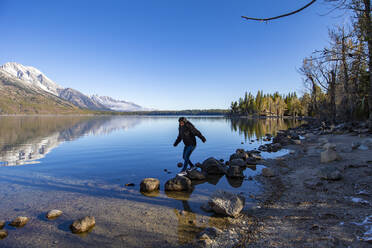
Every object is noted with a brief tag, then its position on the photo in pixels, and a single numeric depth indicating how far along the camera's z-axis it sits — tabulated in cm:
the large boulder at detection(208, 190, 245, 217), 604
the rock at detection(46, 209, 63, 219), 614
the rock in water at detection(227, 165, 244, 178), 1049
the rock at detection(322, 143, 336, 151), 1262
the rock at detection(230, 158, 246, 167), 1254
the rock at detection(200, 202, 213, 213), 649
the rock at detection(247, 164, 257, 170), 1233
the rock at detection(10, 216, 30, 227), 566
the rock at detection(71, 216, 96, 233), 537
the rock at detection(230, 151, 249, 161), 1415
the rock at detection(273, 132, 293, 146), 2100
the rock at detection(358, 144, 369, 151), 1244
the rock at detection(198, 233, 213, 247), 465
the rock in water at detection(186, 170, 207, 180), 1017
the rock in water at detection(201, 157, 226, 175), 1117
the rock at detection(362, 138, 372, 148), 1279
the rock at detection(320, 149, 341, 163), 1094
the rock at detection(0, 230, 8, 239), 509
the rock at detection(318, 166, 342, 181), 787
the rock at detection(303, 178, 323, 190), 777
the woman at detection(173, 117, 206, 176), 1080
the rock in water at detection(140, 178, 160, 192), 840
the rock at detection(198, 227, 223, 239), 493
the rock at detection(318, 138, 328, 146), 1721
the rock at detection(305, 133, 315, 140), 2423
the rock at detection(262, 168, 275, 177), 1032
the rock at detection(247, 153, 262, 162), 1418
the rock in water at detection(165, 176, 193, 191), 848
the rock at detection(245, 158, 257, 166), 1334
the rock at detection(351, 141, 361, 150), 1291
